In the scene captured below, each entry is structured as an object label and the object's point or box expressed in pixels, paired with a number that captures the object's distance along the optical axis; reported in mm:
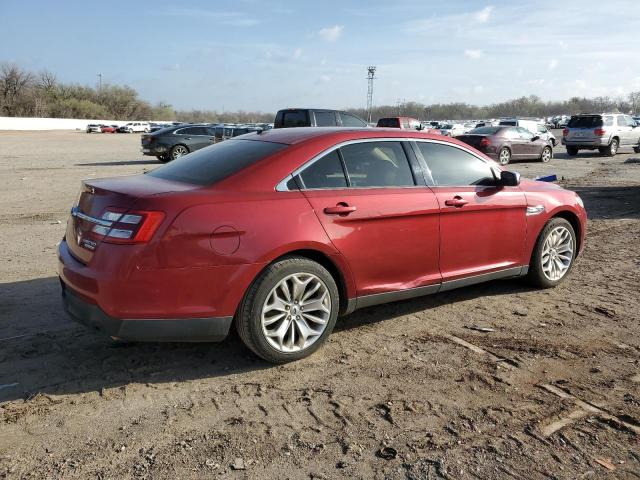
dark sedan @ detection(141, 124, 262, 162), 21328
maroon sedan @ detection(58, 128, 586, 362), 3473
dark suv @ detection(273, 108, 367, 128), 16656
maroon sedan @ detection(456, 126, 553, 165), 20375
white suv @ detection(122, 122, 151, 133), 79875
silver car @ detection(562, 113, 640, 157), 24250
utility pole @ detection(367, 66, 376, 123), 71994
